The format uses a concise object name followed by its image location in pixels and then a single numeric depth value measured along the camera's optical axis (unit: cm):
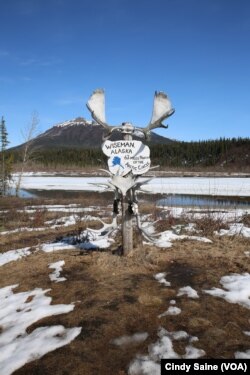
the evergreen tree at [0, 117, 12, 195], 3178
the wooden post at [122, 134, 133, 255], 689
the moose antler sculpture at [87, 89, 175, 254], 675
